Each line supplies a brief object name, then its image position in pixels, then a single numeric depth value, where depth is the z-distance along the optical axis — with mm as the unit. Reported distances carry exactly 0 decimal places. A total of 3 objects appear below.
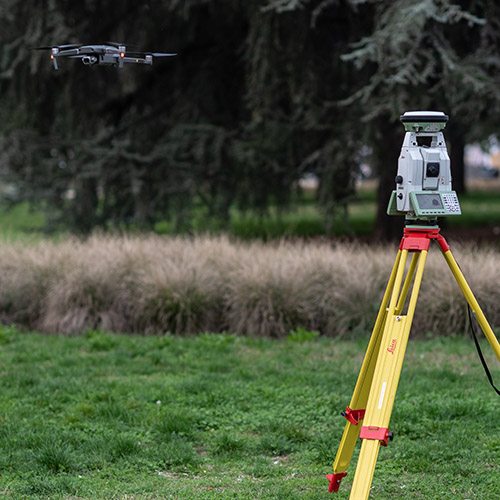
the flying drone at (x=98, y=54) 7070
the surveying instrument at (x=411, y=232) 6598
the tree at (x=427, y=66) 18391
